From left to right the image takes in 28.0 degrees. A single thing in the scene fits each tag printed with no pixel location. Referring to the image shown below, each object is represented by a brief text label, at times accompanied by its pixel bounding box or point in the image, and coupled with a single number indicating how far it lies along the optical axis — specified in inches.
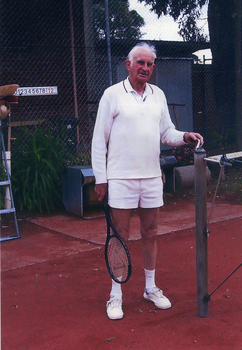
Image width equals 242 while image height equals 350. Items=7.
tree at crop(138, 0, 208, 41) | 412.2
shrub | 262.8
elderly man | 135.4
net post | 128.4
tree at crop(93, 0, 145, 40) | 384.5
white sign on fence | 311.7
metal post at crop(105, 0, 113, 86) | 285.6
